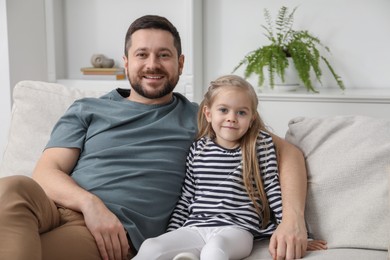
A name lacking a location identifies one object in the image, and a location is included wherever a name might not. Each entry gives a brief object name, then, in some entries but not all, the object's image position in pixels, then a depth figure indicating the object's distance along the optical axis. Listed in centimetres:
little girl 163
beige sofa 160
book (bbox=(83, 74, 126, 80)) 336
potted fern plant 285
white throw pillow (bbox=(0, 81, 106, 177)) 197
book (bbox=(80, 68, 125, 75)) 335
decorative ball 342
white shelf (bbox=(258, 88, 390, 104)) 268
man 144
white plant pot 295
